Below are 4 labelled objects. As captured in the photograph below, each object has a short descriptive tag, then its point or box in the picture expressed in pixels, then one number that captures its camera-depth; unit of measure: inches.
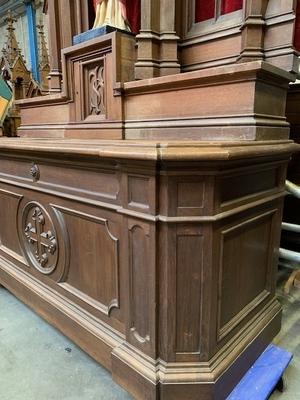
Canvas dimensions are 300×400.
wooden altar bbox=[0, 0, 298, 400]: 38.9
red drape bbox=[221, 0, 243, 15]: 53.1
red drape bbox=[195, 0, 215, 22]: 56.7
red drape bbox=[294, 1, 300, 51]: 54.4
